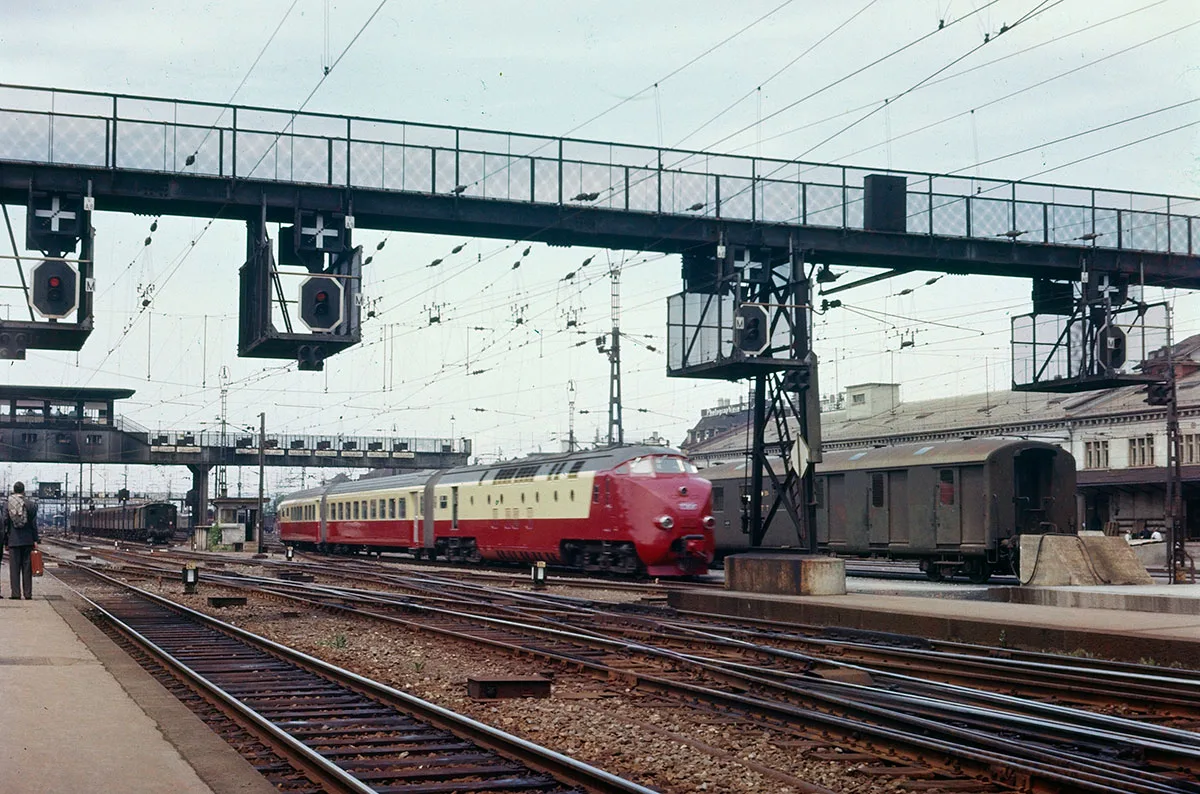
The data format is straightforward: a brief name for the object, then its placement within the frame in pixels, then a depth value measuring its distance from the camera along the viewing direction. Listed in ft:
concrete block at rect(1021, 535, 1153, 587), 73.87
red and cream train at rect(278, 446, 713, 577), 95.04
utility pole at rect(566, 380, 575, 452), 189.94
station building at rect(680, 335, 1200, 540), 163.84
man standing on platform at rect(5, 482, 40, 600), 63.46
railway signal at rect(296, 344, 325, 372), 66.69
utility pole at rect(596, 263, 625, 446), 143.33
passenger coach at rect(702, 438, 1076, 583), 89.25
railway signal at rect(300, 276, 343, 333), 67.26
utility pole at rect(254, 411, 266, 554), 192.03
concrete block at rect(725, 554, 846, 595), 67.77
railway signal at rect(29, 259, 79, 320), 64.23
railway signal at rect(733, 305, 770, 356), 74.38
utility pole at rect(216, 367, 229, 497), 207.31
